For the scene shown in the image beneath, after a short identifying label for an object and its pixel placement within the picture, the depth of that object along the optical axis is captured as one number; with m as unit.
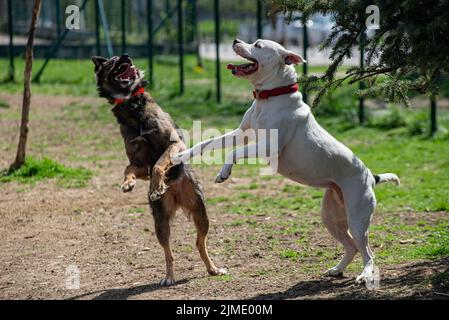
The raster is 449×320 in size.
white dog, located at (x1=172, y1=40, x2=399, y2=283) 6.81
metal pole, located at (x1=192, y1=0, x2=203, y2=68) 20.97
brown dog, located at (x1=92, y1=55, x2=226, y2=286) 7.23
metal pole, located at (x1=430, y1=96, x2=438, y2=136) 14.47
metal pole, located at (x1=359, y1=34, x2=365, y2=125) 15.73
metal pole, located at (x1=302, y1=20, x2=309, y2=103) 15.52
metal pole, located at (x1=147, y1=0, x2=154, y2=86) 18.64
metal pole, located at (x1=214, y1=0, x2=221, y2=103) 17.22
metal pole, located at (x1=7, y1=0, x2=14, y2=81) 19.00
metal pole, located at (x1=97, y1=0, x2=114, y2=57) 19.66
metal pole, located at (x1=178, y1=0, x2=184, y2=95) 18.30
